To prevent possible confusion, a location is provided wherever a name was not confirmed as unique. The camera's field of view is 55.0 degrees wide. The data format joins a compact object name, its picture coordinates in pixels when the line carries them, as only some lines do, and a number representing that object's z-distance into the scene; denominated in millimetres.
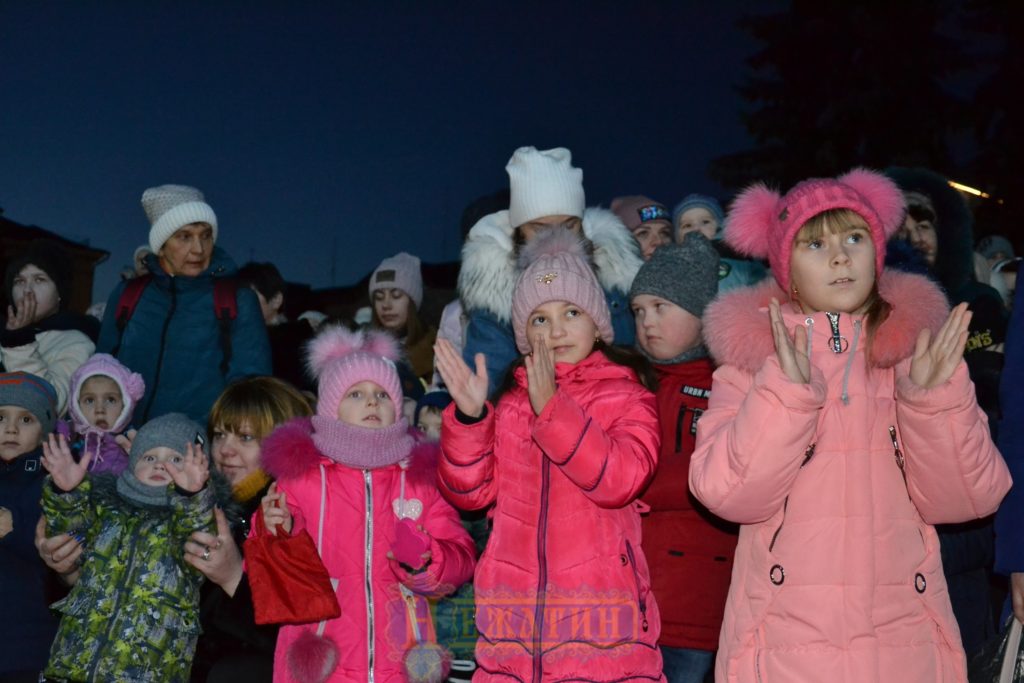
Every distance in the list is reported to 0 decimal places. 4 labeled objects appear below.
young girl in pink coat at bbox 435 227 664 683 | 3412
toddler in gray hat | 4359
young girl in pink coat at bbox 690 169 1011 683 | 2969
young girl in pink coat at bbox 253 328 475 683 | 4023
